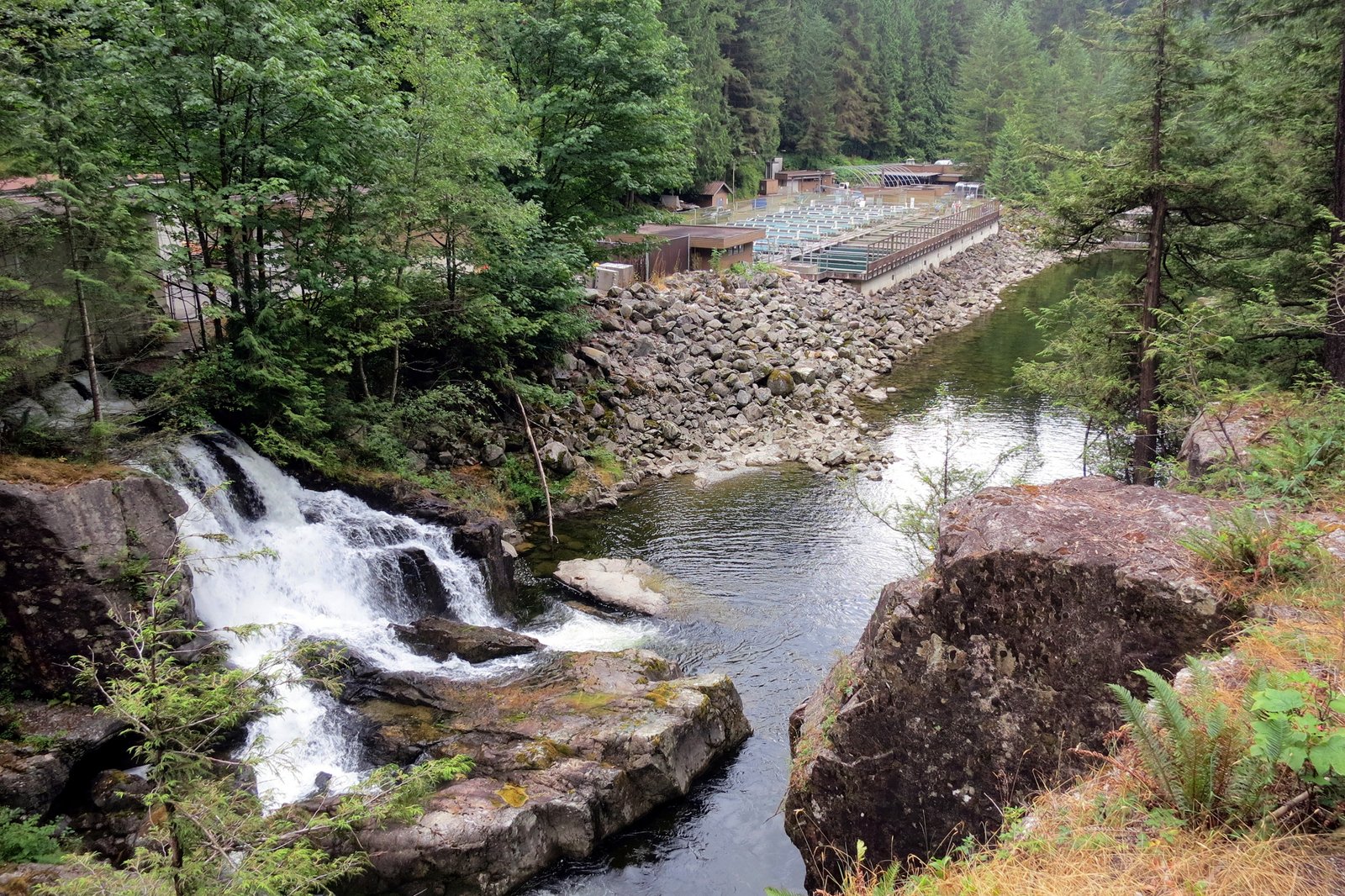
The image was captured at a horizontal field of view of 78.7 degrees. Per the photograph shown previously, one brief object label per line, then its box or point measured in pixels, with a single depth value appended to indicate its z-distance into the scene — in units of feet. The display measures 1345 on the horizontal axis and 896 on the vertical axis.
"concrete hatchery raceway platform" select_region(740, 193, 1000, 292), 140.05
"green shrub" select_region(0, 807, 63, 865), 27.96
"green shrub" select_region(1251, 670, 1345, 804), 12.61
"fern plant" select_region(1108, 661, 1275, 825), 13.71
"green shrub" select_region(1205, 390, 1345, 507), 24.80
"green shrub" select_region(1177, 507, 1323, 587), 19.69
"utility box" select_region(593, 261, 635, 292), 94.02
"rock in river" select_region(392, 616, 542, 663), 44.98
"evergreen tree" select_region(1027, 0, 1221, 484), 46.80
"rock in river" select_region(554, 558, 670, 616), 53.21
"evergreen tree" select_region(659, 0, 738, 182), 165.68
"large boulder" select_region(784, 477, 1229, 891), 21.09
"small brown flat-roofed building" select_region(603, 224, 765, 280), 107.34
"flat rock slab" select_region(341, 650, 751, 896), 30.99
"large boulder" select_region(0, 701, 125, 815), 30.53
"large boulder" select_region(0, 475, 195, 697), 33.99
